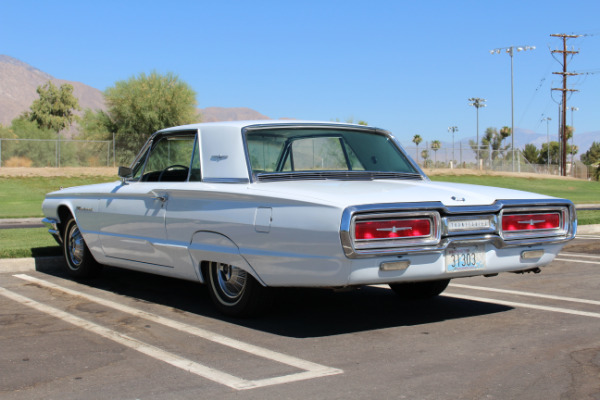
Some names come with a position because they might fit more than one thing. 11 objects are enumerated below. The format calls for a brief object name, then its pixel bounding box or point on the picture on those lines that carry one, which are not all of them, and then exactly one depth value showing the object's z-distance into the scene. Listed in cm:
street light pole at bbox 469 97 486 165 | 9150
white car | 525
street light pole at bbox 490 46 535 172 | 5992
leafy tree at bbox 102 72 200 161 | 4872
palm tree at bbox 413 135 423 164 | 13338
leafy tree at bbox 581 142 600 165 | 11692
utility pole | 6300
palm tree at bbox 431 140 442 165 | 5229
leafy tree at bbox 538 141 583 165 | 12219
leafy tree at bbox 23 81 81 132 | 9600
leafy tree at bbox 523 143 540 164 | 12181
